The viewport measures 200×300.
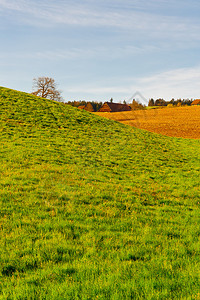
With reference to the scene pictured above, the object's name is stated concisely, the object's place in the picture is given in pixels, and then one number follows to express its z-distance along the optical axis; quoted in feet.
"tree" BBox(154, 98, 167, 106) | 559.79
